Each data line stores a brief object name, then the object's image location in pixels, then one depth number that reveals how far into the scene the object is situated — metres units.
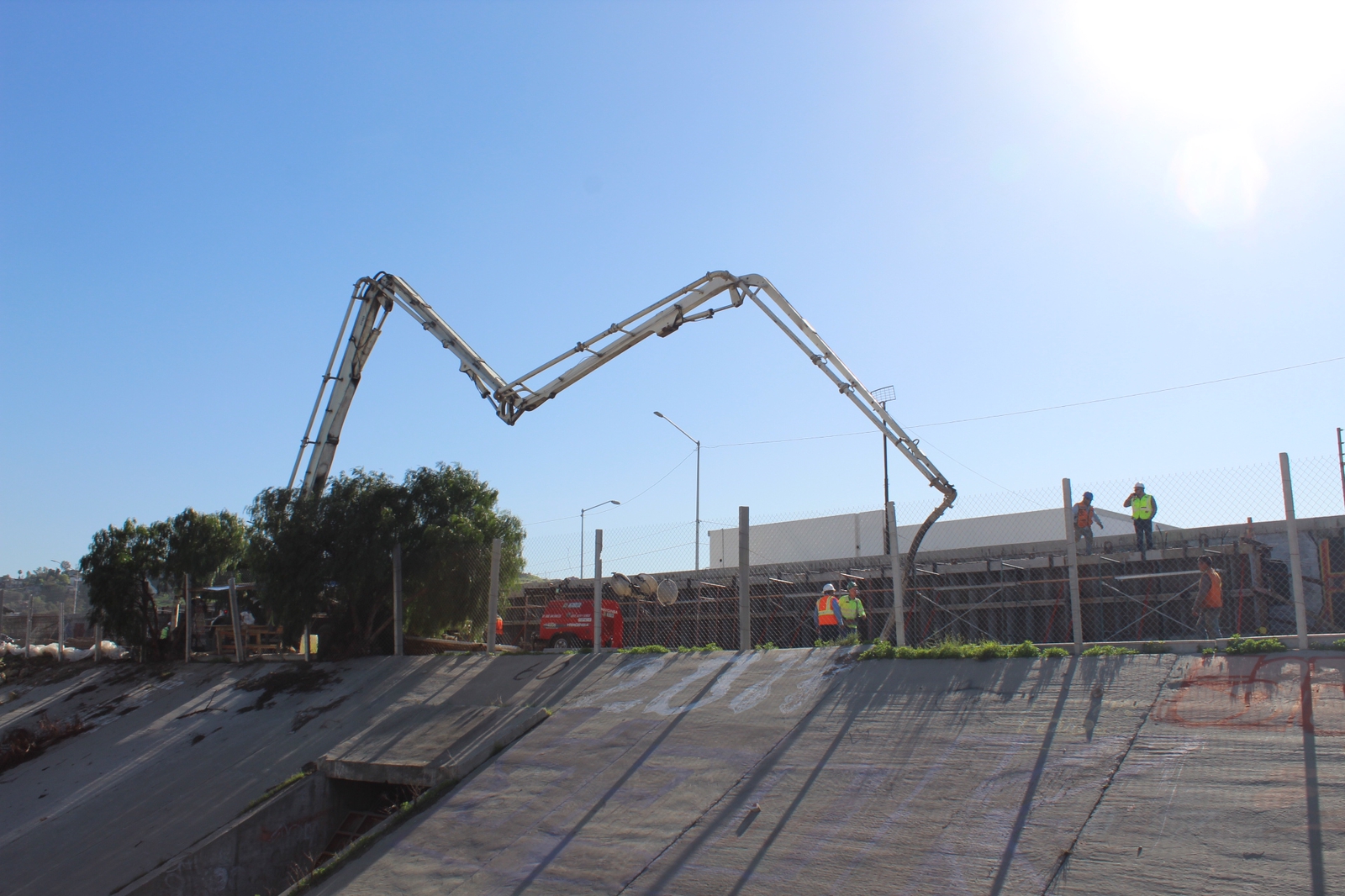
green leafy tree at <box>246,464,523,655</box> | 16.50
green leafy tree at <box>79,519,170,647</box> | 21.41
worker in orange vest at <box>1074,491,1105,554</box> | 16.58
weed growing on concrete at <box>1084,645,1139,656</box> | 9.15
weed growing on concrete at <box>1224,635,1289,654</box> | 8.59
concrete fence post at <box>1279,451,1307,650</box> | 8.39
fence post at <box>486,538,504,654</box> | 14.70
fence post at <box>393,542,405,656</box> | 15.88
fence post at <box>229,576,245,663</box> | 18.34
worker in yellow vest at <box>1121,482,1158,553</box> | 16.09
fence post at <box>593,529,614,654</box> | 13.26
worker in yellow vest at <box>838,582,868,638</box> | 14.27
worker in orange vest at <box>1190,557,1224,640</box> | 11.66
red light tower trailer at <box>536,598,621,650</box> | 19.78
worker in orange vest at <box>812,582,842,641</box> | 14.02
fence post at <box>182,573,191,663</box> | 19.98
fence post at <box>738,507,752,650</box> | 12.06
